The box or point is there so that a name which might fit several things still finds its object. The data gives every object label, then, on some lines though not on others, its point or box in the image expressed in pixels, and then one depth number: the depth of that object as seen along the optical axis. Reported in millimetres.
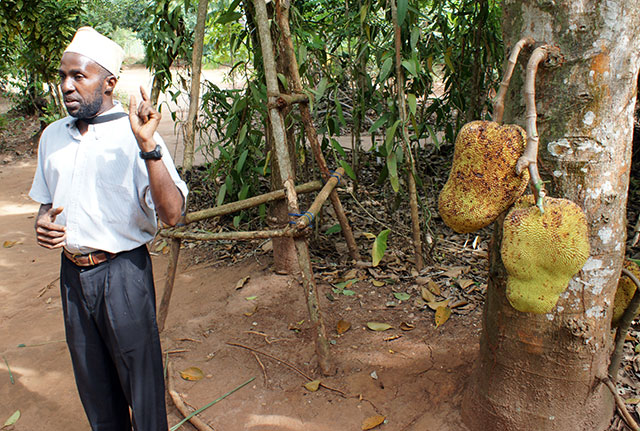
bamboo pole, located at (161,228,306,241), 2094
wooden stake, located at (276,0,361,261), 2262
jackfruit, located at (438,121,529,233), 1022
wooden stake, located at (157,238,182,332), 2365
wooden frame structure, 2118
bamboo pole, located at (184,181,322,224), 2320
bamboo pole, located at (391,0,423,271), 2450
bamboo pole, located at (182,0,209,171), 2250
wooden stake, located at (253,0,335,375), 2131
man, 1538
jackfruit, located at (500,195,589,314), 980
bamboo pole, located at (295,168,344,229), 2074
